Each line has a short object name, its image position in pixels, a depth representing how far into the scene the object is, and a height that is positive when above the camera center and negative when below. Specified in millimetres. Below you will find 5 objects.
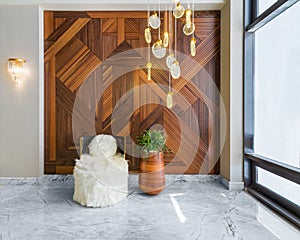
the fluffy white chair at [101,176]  2180 -523
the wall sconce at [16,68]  2760 +555
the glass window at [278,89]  1930 +268
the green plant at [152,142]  2441 -231
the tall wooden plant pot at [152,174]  2385 -531
